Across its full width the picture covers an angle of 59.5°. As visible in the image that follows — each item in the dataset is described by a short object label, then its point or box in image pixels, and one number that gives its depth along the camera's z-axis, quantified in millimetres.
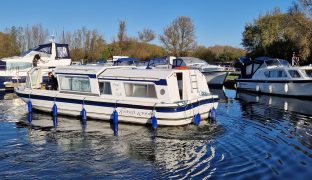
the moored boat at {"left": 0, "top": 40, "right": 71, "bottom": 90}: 26084
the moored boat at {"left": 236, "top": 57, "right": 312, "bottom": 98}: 19924
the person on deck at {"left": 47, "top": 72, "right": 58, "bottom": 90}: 14253
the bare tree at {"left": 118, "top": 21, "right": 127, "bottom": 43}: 49373
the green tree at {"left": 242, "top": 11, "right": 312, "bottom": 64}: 30253
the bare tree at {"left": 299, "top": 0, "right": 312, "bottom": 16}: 30111
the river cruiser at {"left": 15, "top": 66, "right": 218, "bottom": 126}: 11517
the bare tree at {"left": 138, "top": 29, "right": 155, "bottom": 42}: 52494
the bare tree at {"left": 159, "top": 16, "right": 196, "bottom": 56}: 46206
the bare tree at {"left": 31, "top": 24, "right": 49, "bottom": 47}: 50002
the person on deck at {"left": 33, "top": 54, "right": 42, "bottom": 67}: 26734
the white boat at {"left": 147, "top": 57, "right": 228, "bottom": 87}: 27602
